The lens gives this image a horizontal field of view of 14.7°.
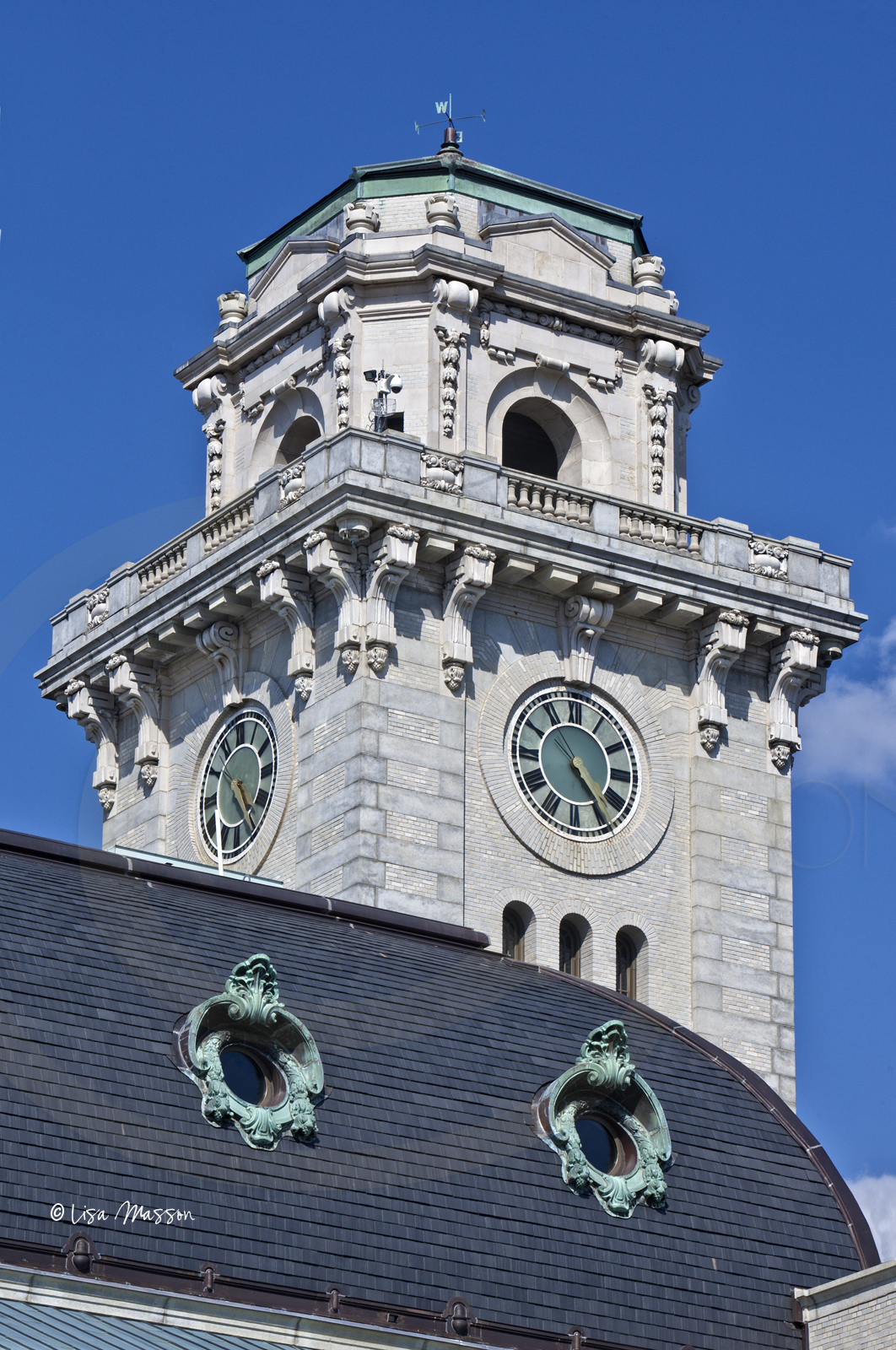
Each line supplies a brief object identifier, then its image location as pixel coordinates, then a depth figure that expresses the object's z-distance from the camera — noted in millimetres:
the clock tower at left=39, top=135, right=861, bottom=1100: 72250
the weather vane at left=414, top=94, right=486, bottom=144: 81438
